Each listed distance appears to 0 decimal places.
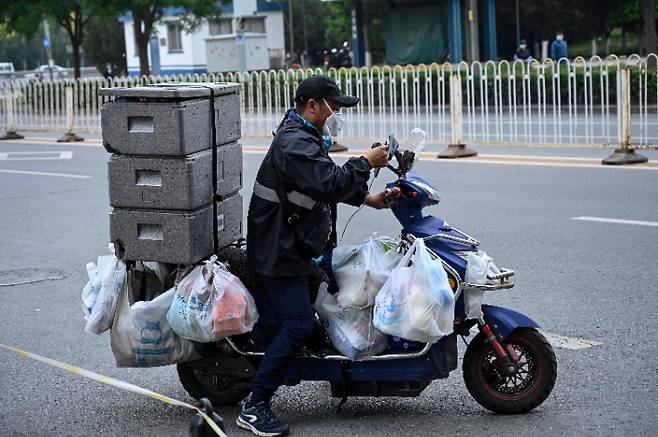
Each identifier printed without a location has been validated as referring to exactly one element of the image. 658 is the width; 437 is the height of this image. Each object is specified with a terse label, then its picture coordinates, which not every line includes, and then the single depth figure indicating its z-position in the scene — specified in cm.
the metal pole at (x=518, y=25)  4330
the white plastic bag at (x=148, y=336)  524
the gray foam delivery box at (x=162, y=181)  519
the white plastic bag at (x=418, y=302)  482
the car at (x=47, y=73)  6475
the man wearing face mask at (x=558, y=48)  3334
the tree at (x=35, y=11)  3627
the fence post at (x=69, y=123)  2312
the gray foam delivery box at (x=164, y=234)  521
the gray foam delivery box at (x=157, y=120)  514
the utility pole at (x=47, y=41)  5413
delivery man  491
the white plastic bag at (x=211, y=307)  501
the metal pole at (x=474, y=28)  3888
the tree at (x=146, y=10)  3519
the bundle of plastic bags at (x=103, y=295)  526
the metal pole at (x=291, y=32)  5576
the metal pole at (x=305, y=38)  5761
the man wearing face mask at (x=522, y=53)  3545
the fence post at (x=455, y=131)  1636
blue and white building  5606
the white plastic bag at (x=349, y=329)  508
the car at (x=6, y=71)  6925
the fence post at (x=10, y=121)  2484
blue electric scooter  504
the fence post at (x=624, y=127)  1436
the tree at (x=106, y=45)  5894
